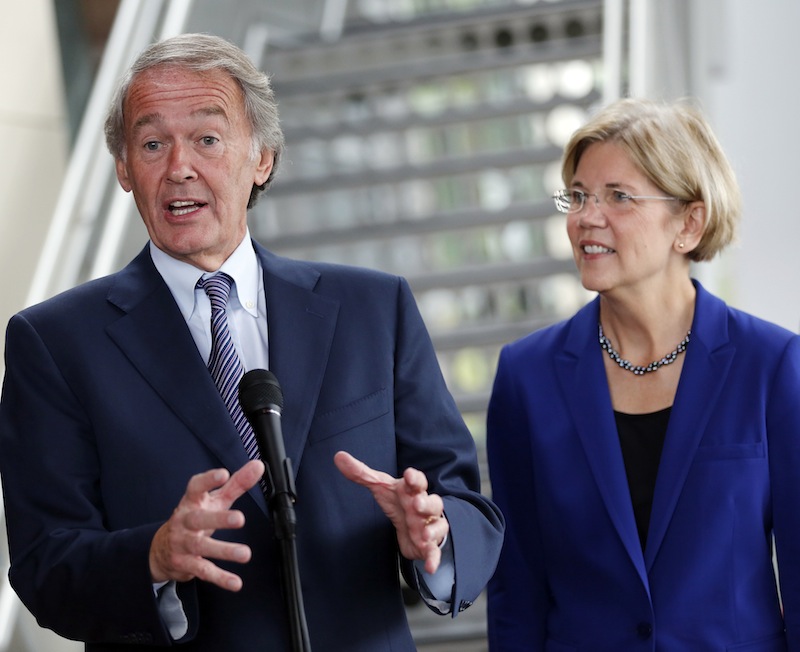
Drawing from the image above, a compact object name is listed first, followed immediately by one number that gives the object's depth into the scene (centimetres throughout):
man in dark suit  422
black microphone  402
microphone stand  398
